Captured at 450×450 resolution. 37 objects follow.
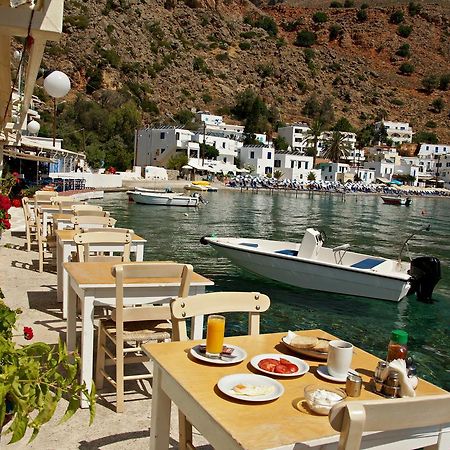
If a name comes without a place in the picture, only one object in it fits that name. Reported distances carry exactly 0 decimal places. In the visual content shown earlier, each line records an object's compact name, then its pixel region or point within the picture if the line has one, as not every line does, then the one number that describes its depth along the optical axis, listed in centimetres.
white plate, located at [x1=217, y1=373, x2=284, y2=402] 214
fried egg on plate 219
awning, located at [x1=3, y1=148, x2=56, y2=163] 2417
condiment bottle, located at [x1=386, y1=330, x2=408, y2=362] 247
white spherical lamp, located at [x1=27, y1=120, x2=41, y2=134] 2022
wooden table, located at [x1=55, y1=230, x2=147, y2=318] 639
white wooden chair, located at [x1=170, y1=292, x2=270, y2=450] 283
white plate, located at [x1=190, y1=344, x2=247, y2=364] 253
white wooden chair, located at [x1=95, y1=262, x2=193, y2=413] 371
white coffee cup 248
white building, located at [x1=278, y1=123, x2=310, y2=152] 10519
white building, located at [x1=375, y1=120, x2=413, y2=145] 12262
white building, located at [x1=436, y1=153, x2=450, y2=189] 11044
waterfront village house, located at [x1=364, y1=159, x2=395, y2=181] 10375
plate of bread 274
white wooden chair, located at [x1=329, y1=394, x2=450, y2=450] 163
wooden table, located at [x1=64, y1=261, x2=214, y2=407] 394
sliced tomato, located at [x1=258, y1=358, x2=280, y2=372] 252
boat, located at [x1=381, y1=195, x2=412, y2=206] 6134
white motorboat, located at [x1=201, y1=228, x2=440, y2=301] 1079
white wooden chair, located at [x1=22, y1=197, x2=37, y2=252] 1001
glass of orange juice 262
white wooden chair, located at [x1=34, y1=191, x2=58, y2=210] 1227
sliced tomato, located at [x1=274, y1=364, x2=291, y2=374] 250
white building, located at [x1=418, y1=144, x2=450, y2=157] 11750
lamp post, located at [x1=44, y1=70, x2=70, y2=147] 877
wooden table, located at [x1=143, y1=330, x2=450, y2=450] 188
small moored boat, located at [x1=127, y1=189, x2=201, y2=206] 3772
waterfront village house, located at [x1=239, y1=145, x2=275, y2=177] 8506
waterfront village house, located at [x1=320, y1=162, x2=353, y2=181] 9450
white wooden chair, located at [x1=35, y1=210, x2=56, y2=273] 830
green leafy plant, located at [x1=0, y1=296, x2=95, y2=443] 183
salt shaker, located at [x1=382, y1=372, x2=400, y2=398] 229
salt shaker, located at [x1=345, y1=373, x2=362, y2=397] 227
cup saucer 245
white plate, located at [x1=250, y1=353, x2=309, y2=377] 247
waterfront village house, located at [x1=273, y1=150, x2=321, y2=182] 8744
